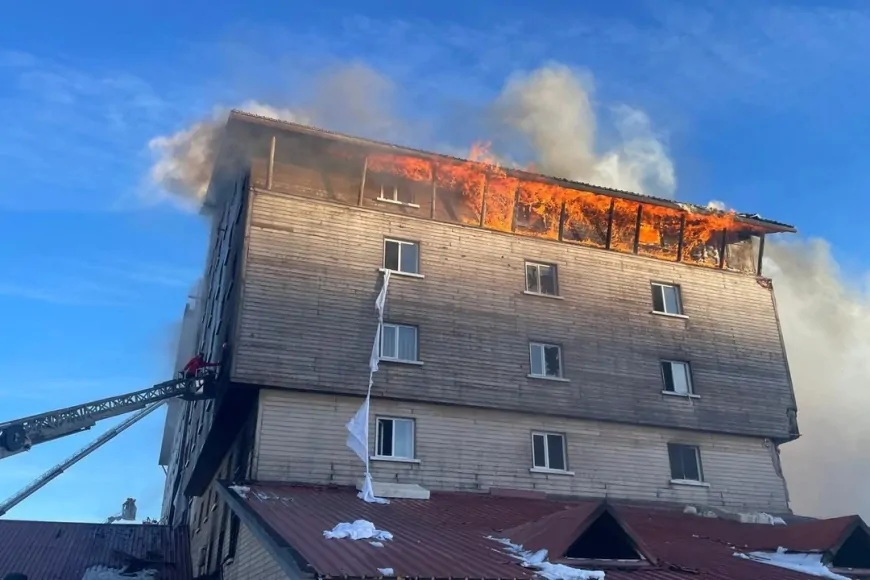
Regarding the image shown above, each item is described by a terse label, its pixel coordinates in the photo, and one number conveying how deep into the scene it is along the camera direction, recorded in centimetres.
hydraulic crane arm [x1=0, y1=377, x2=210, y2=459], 2053
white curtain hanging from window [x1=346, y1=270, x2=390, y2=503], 1958
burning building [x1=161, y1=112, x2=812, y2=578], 2052
